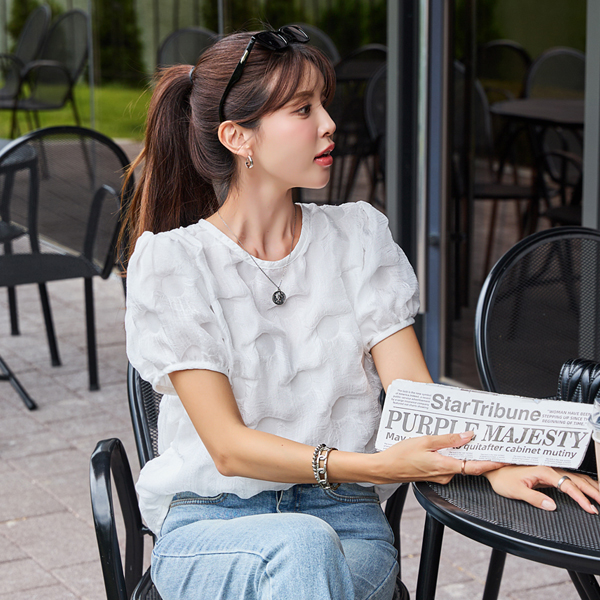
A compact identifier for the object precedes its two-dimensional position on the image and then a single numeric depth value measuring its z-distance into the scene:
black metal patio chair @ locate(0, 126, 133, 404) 3.69
